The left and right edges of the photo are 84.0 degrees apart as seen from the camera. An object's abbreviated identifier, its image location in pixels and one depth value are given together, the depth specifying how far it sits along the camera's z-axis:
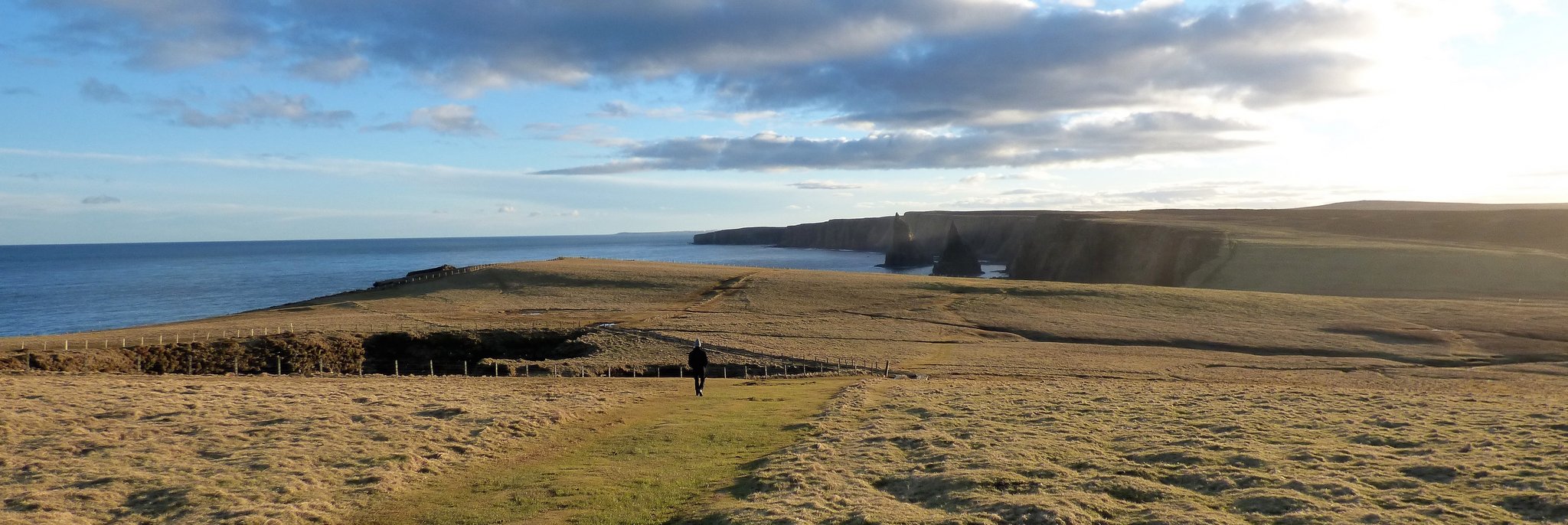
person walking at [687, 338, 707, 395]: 25.03
